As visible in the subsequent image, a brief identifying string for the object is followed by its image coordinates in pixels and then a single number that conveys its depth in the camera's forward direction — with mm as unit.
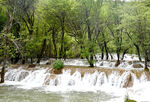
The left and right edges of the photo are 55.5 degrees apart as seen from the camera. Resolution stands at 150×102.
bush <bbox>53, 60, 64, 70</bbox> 16125
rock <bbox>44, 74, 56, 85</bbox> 13957
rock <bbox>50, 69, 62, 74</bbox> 15798
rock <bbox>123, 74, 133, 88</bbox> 12373
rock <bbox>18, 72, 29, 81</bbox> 16150
